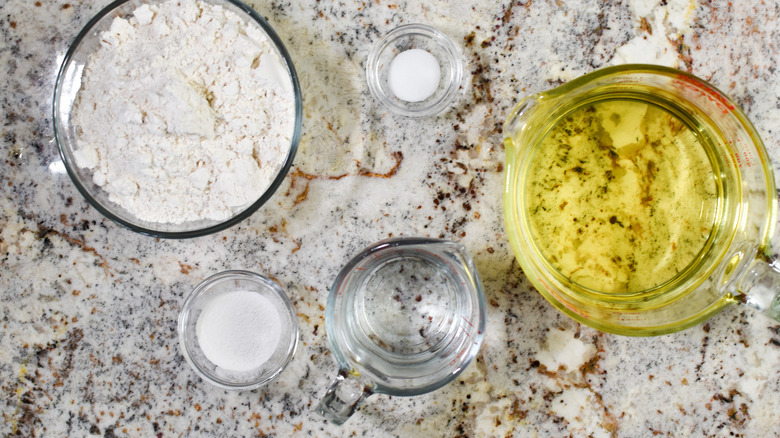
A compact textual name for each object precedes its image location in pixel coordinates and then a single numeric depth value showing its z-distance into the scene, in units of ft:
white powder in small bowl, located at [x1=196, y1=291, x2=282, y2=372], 2.16
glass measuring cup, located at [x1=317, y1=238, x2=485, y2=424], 2.00
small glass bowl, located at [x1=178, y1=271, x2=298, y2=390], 2.16
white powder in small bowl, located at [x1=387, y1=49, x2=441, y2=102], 2.15
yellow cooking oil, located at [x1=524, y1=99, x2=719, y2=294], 2.04
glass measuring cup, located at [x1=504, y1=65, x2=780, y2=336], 1.97
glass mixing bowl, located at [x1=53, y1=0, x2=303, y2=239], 2.09
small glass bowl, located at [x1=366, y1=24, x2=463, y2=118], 2.15
